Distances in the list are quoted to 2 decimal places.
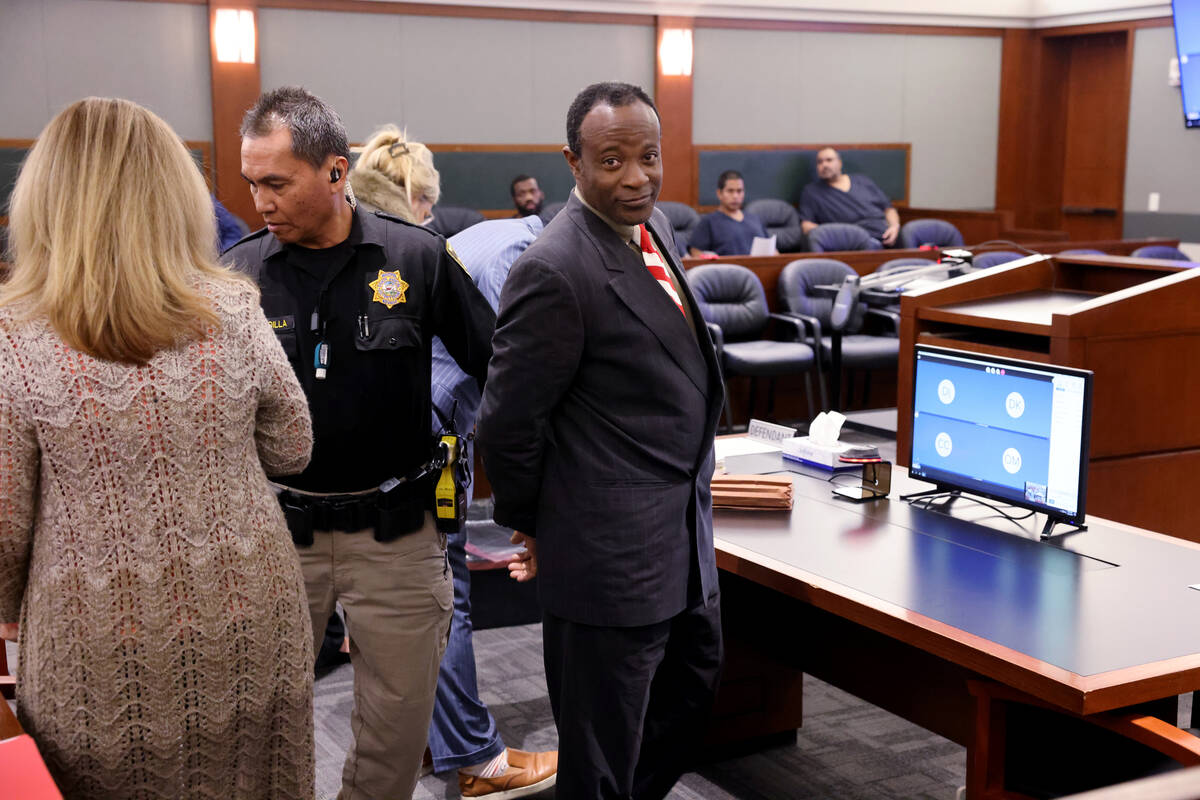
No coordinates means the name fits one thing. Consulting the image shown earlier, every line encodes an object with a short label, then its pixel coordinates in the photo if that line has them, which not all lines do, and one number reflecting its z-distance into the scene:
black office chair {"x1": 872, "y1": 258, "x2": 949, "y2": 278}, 7.01
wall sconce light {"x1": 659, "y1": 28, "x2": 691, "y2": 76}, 10.04
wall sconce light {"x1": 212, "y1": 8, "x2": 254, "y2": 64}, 8.62
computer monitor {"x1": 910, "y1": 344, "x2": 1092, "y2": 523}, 2.43
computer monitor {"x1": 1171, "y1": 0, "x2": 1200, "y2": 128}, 7.17
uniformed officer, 2.08
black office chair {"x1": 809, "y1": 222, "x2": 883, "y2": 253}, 8.62
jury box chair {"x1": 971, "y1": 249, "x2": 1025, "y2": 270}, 6.82
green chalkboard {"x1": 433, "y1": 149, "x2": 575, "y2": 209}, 9.41
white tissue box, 3.00
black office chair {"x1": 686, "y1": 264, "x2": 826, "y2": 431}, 6.48
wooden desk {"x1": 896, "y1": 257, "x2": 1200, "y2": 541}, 3.03
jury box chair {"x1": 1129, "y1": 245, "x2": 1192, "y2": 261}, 7.88
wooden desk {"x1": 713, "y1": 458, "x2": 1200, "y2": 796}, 1.83
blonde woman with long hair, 1.48
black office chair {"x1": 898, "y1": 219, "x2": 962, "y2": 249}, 9.34
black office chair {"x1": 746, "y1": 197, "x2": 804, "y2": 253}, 9.66
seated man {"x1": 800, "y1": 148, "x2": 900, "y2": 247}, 9.94
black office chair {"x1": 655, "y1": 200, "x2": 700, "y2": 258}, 9.14
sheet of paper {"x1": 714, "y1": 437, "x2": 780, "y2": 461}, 3.20
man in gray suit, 1.99
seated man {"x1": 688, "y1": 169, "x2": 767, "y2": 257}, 8.47
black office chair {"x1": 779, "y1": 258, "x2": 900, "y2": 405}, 6.75
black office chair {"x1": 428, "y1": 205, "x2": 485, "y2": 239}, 7.65
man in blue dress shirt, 2.72
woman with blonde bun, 2.72
